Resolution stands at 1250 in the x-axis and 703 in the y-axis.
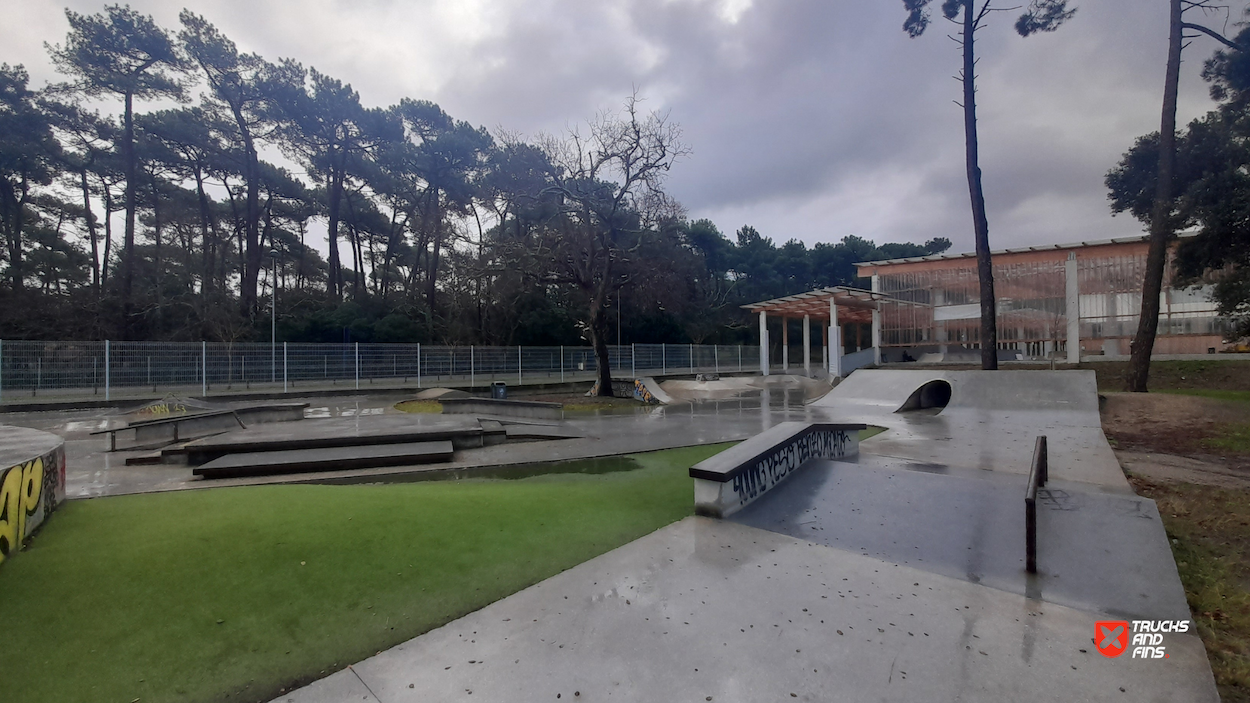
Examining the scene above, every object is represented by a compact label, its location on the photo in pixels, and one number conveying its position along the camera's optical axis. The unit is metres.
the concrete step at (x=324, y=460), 6.96
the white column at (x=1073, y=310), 21.89
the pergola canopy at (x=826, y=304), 22.34
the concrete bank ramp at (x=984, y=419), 6.88
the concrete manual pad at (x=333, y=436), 7.71
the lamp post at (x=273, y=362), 17.77
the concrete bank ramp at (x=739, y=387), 20.39
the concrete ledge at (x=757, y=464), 4.63
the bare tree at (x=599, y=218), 17.72
